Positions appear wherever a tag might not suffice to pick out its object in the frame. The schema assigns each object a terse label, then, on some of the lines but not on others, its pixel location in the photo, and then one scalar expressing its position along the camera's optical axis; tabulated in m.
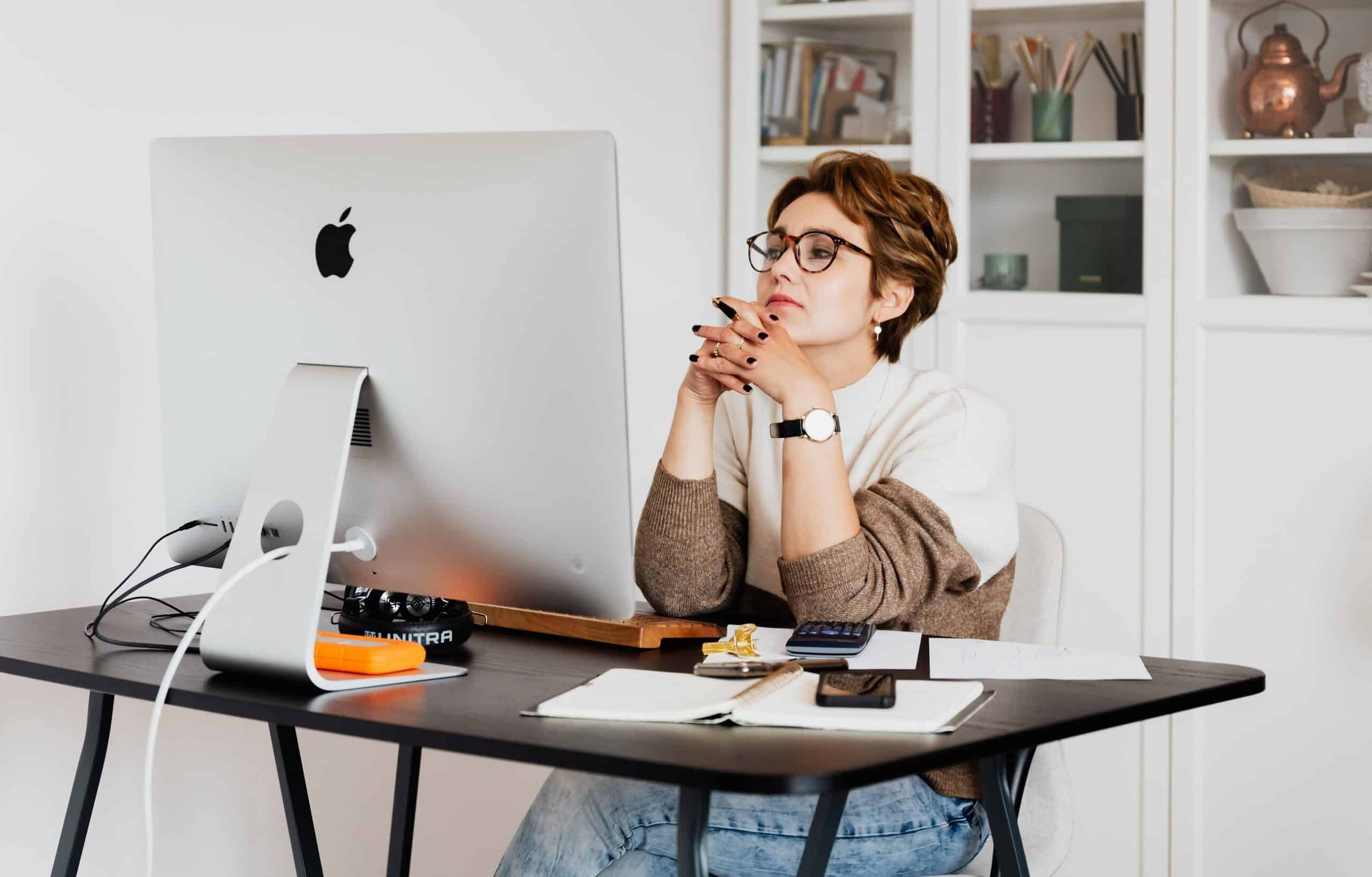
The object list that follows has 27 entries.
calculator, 2.98
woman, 3.01
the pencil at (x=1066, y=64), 5.02
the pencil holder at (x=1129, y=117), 4.83
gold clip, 2.99
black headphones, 3.05
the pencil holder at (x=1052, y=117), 5.05
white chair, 3.22
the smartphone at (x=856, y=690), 2.70
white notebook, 2.67
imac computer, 2.78
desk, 2.56
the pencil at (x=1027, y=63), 5.09
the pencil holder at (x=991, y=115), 5.11
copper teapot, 4.65
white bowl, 4.57
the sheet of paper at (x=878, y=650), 2.95
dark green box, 4.85
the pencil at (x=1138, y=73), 4.82
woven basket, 4.58
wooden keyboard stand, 3.08
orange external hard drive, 2.90
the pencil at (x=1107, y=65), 4.90
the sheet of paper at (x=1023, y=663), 2.90
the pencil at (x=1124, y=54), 4.86
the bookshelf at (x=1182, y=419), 4.52
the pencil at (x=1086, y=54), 4.96
